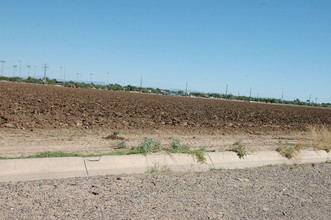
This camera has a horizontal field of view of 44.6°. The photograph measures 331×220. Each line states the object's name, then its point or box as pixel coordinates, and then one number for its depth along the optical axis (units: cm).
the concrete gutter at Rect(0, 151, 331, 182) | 929
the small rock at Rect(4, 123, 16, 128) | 1728
